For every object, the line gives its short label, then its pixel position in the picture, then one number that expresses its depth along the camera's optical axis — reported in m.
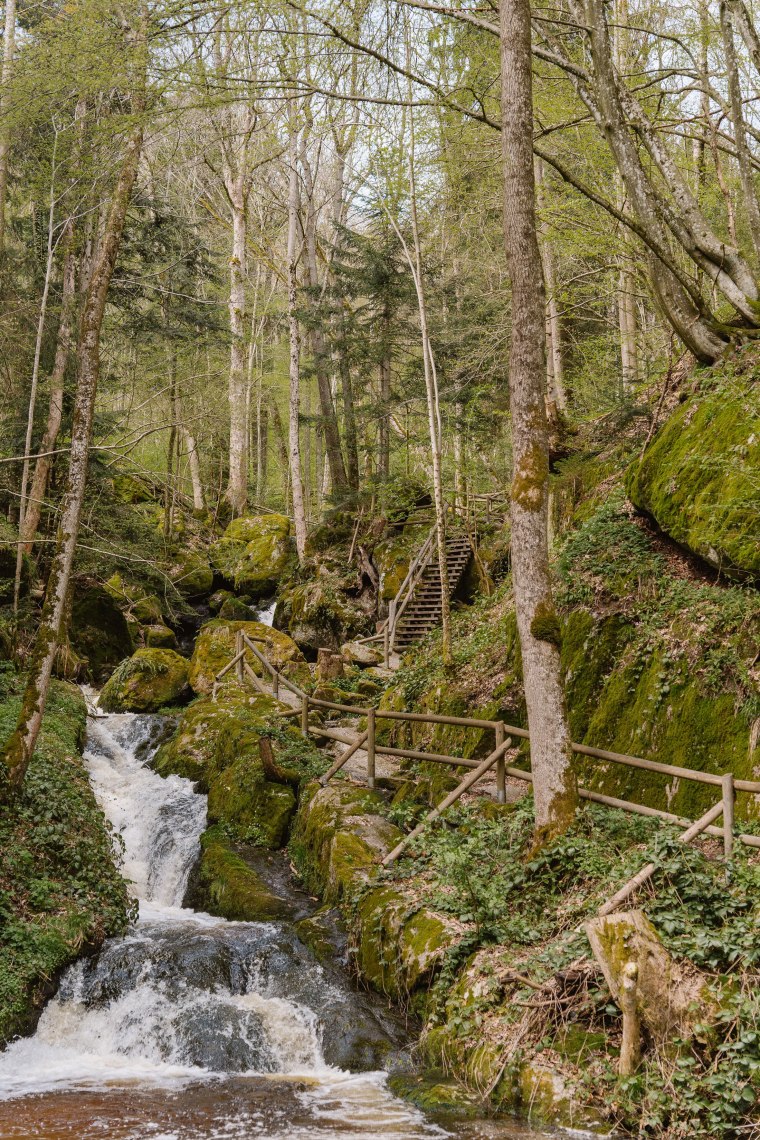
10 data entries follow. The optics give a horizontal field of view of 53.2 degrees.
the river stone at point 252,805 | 10.43
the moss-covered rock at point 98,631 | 17.66
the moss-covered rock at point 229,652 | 16.30
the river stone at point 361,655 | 17.30
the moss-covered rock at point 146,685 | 15.50
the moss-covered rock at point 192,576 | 21.59
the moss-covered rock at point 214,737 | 12.09
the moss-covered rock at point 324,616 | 19.62
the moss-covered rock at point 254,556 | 22.70
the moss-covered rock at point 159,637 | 19.14
